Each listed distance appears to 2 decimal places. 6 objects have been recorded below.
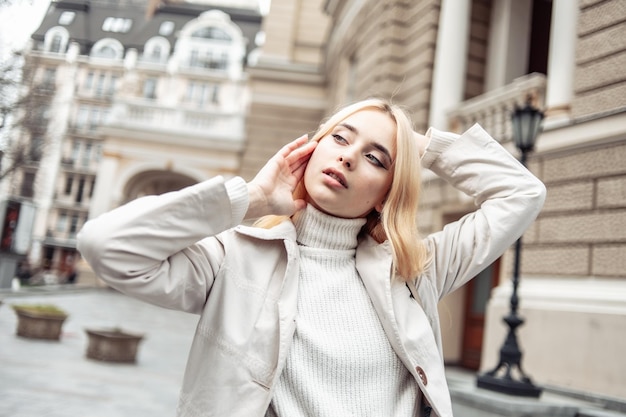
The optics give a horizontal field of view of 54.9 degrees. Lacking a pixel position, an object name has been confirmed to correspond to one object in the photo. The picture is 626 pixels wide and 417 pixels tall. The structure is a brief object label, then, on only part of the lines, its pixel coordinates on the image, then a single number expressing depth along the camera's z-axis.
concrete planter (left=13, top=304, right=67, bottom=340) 8.21
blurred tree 6.44
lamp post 5.13
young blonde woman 1.38
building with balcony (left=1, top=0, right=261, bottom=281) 10.75
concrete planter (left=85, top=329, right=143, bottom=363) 7.35
